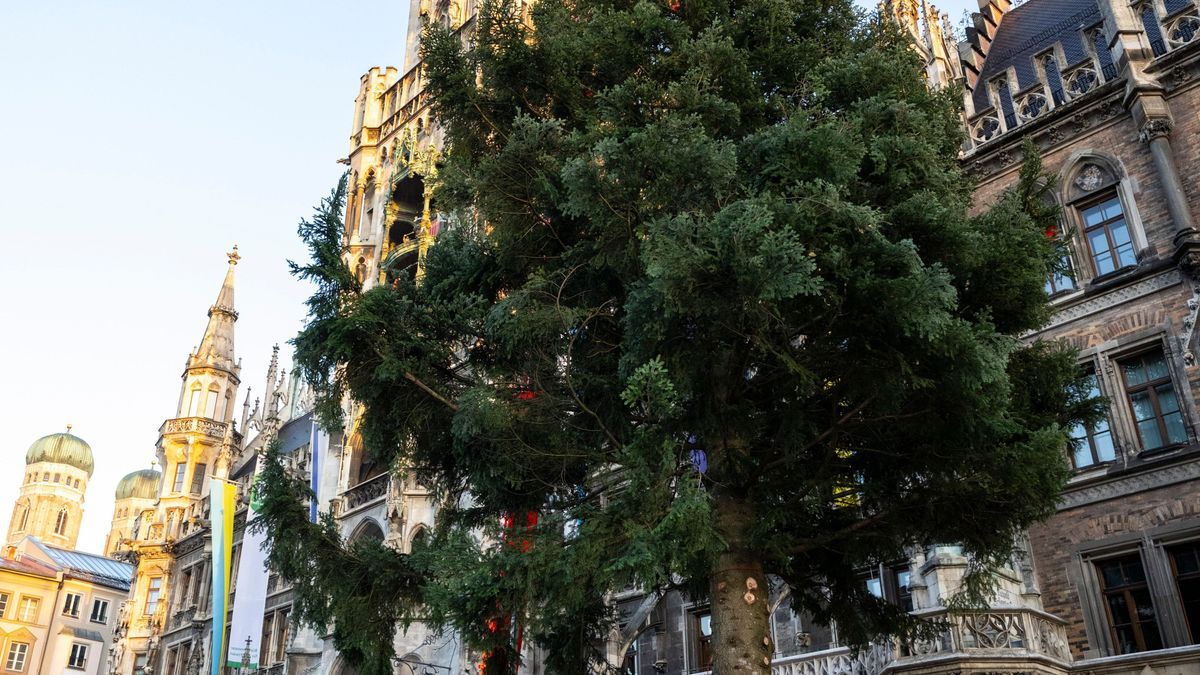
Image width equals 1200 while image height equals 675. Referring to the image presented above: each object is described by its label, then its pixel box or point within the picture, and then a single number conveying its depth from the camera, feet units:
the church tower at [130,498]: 353.72
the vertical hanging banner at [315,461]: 103.14
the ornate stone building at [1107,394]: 49.11
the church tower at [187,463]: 141.69
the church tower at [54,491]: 354.33
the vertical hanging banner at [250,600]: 100.48
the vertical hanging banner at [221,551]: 105.70
